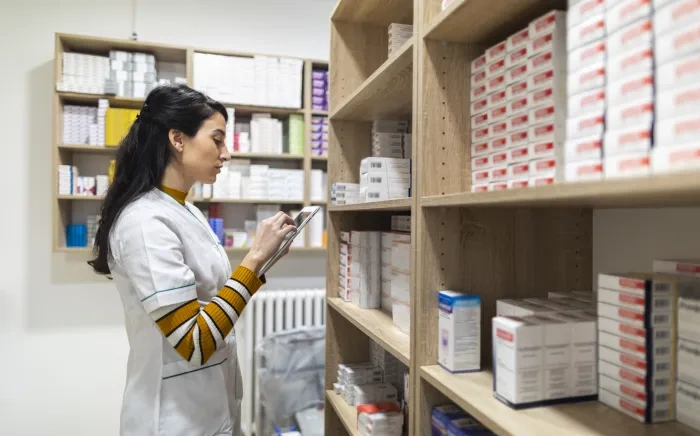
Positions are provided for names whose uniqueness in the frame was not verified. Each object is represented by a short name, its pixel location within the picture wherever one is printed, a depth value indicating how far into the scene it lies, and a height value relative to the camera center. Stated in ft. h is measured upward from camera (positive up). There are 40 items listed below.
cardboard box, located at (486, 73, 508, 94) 3.25 +1.03
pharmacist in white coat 4.40 -0.51
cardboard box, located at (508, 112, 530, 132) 2.98 +0.68
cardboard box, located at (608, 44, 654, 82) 2.04 +0.75
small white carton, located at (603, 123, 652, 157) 2.02 +0.38
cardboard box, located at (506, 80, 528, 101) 3.01 +0.91
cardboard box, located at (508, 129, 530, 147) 2.98 +0.57
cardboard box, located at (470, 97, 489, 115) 3.48 +0.92
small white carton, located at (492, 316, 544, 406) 2.75 -0.88
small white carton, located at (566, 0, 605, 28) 2.31 +1.12
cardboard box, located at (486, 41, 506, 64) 3.24 +1.25
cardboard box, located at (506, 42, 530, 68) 2.98 +1.13
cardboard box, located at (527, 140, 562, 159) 2.74 +0.45
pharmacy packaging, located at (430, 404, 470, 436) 3.52 -1.56
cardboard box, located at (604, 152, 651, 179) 2.03 +0.26
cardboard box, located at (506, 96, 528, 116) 3.01 +0.80
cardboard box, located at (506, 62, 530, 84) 2.99 +1.02
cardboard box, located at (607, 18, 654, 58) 2.05 +0.87
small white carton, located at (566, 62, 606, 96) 2.28 +0.75
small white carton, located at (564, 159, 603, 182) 2.27 +0.27
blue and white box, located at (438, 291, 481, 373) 3.45 -0.86
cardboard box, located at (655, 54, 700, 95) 1.83 +0.63
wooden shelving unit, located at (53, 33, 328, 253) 9.09 +2.53
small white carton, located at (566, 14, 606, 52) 2.30 +1.00
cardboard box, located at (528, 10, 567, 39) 2.72 +1.23
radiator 10.31 -2.37
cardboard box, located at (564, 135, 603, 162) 2.26 +0.38
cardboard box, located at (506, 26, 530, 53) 2.98 +1.23
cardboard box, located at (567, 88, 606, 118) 2.27 +0.62
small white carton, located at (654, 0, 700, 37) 1.84 +0.88
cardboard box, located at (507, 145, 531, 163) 2.96 +0.46
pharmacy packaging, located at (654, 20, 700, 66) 1.84 +0.76
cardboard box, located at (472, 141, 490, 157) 3.48 +0.58
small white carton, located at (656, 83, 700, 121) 1.83 +0.50
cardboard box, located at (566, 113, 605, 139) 2.27 +0.50
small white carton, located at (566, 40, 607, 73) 2.29 +0.88
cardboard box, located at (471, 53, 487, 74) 3.52 +1.26
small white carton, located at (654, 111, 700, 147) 1.82 +0.38
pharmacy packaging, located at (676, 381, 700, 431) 2.46 -1.03
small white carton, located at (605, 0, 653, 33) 2.06 +1.00
